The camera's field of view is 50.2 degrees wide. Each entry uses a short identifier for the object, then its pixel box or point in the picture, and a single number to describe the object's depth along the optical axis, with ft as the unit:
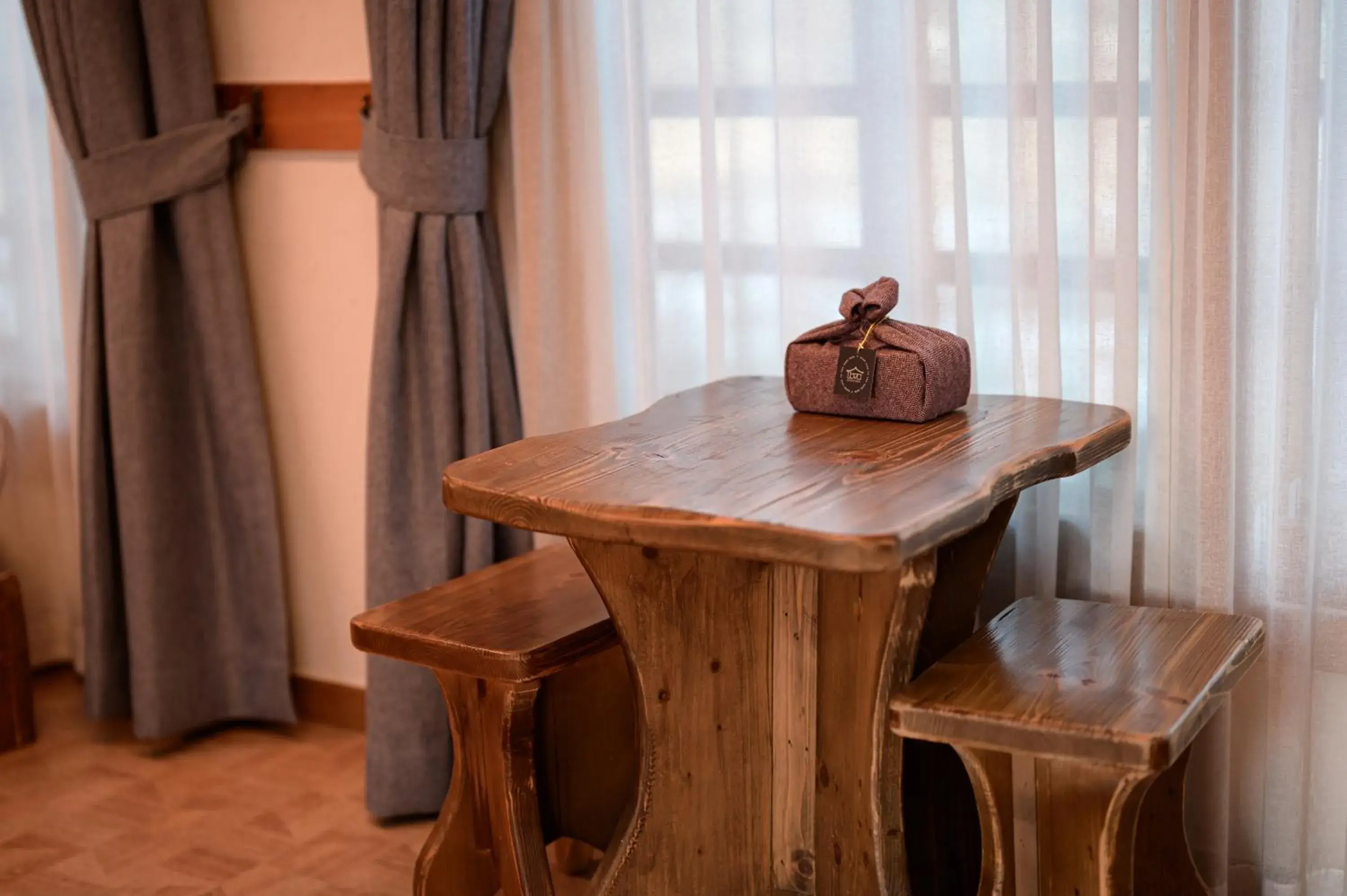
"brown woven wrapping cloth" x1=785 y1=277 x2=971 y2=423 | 6.11
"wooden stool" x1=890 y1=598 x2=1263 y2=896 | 4.97
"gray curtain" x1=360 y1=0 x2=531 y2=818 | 7.72
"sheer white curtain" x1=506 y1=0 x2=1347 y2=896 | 6.24
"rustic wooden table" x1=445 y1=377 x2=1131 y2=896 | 5.13
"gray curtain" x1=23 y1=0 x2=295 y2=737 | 8.71
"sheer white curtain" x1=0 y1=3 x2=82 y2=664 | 9.68
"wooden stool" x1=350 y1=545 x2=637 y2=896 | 6.29
